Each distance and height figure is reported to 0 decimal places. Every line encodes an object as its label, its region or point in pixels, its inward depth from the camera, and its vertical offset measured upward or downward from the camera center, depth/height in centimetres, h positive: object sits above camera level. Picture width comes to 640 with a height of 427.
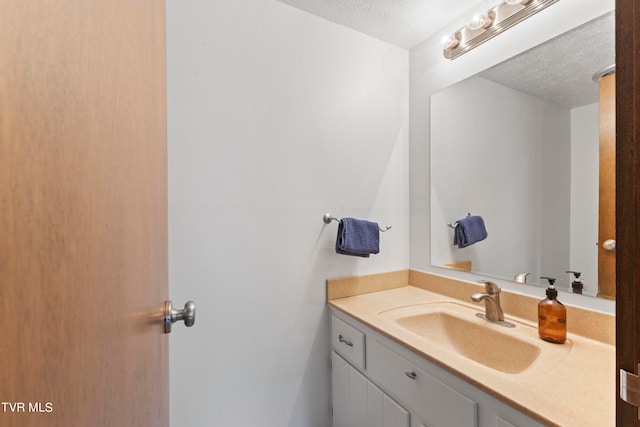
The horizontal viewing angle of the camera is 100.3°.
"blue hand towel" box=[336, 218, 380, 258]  136 -13
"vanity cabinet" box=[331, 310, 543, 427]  75 -62
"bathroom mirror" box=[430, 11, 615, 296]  100 +23
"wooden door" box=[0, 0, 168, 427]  19 +0
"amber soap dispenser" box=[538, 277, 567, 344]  95 -39
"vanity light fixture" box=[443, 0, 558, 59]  113 +87
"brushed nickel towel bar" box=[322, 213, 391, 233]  144 -3
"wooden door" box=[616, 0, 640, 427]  40 +3
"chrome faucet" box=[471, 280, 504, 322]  115 -40
